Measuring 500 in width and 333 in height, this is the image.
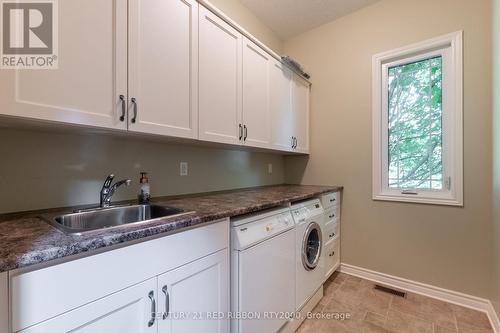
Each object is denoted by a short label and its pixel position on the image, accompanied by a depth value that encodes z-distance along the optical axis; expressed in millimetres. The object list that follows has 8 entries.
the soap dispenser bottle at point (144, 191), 1459
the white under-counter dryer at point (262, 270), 1203
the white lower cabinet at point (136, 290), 611
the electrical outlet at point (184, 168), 1843
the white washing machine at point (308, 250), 1685
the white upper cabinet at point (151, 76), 940
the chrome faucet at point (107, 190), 1275
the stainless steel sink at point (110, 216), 1107
